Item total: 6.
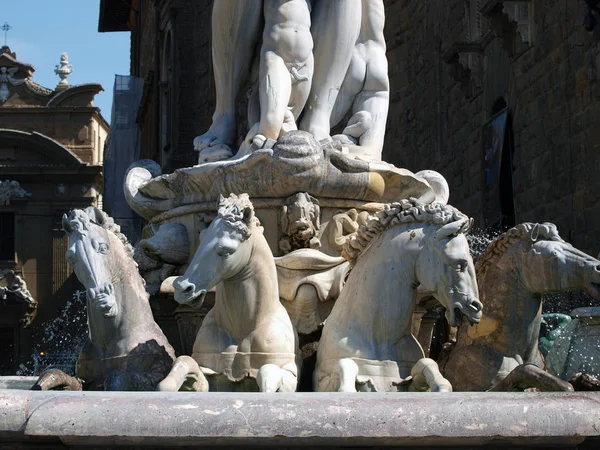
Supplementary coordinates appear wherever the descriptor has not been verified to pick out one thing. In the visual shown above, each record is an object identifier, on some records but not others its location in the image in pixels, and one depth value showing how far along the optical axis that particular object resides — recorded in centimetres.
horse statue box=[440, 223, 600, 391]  1220
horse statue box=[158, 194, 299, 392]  1138
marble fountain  907
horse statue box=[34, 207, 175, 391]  1202
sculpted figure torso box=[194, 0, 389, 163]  1495
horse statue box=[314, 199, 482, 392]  1153
